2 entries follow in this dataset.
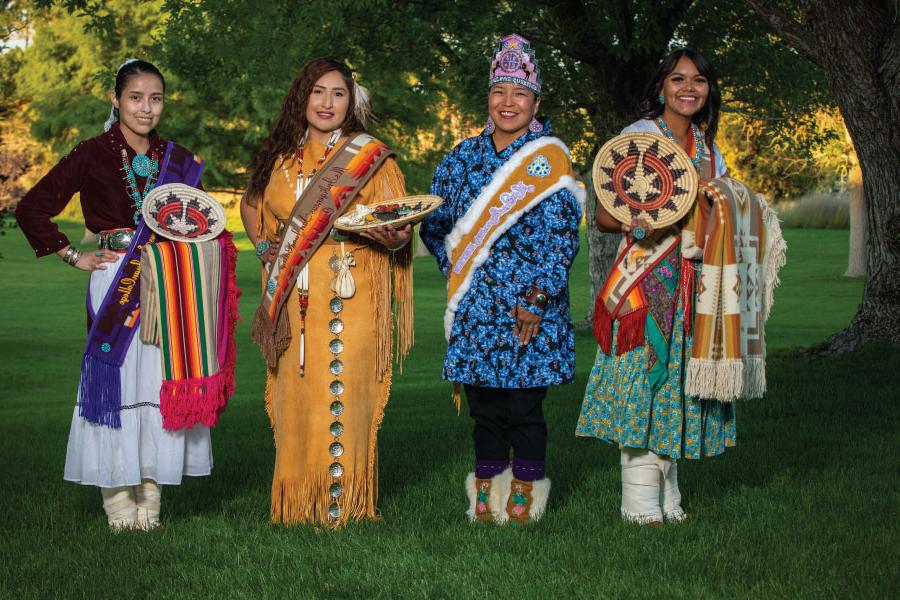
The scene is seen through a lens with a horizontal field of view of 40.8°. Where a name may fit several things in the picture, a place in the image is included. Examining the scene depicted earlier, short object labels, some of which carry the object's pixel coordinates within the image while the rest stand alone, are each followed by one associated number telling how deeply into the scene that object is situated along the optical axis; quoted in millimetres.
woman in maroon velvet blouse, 5477
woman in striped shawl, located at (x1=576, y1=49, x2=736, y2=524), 5441
